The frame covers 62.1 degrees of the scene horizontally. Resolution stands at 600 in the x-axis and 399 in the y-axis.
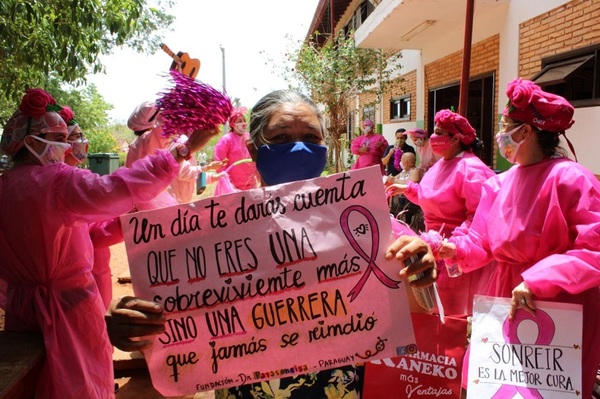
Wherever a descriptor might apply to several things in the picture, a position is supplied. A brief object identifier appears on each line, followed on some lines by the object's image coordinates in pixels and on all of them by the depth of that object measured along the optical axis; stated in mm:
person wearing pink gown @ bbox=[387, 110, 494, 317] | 3824
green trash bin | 16578
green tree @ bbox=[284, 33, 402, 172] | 13578
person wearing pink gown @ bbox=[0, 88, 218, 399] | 2268
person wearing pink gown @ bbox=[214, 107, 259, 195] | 7090
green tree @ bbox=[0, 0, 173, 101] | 4629
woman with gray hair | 1609
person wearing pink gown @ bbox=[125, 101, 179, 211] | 4559
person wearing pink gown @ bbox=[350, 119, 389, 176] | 10102
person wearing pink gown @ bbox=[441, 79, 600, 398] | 2193
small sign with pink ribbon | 2119
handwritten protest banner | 1472
